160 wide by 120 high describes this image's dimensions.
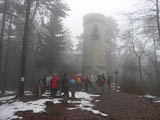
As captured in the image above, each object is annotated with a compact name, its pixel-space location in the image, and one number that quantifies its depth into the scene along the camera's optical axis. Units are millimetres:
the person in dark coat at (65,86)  9242
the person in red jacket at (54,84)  10758
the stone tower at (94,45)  26688
